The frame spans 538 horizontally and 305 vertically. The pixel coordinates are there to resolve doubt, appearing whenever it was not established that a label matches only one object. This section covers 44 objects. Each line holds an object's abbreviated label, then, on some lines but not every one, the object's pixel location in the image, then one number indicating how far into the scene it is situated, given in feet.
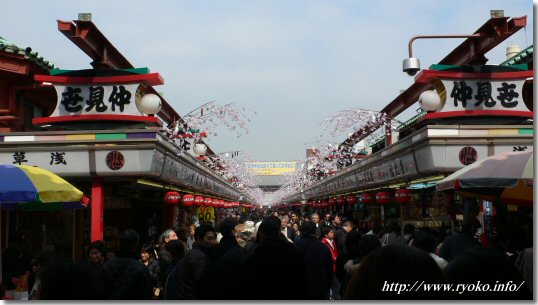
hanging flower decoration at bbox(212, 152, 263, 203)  150.83
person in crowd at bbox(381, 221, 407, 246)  36.61
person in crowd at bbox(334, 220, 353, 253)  41.78
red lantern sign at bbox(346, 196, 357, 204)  101.14
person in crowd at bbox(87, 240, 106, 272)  26.96
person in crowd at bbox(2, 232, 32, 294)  27.50
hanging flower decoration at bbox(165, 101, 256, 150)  69.41
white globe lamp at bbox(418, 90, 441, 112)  49.44
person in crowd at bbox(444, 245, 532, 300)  11.62
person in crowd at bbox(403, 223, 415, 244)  42.73
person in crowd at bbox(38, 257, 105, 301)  13.07
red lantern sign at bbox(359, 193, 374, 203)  86.57
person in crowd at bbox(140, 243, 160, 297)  32.07
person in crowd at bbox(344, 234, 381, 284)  25.93
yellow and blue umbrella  25.50
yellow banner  444.55
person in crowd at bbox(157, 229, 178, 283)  30.86
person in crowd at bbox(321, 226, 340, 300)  39.83
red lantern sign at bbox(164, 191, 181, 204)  60.70
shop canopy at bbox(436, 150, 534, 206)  25.95
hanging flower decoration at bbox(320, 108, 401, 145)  81.25
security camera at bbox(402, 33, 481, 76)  49.42
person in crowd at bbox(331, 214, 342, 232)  64.28
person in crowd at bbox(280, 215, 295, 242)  51.64
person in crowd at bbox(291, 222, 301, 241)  64.80
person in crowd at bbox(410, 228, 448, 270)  27.71
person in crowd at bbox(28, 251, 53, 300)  27.89
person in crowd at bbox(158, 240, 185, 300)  23.82
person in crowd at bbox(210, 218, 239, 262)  27.61
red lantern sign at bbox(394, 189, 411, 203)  61.57
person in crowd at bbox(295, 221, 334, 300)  30.35
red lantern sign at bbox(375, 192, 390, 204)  72.02
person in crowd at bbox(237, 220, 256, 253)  36.29
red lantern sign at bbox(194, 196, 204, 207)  76.86
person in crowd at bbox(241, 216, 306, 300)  18.34
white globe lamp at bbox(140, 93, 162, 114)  49.39
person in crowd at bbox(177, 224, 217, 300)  23.05
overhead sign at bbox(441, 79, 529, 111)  49.11
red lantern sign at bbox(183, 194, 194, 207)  68.44
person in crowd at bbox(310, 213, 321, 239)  55.17
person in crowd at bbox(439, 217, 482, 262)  27.89
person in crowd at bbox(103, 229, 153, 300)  20.34
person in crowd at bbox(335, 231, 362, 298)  30.58
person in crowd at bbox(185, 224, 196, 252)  54.95
